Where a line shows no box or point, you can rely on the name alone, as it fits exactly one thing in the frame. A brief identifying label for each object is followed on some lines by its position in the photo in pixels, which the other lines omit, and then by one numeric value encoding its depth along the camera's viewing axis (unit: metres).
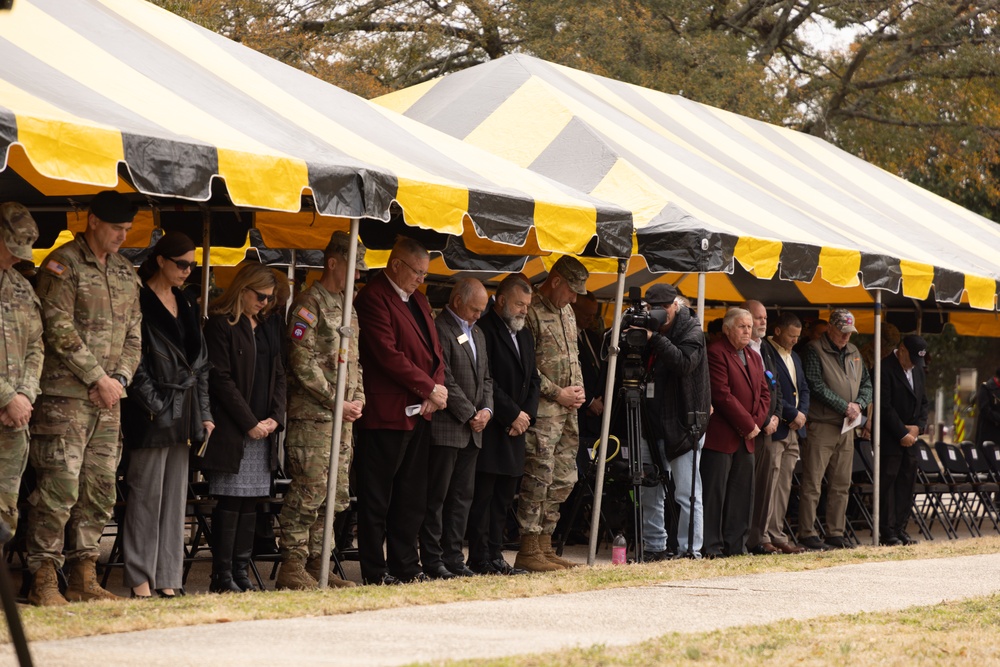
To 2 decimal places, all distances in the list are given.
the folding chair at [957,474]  26.91
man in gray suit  16.59
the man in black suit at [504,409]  17.45
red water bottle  18.91
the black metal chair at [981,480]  27.84
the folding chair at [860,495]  25.62
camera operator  19.34
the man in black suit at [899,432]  24.77
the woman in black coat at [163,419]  13.86
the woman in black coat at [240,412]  14.69
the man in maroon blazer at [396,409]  15.95
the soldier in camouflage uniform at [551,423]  18.16
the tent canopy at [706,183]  19.86
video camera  19.06
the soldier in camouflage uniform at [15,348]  12.42
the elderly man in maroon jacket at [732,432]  20.28
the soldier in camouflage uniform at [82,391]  13.03
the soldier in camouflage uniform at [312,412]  15.23
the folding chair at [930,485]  26.45
